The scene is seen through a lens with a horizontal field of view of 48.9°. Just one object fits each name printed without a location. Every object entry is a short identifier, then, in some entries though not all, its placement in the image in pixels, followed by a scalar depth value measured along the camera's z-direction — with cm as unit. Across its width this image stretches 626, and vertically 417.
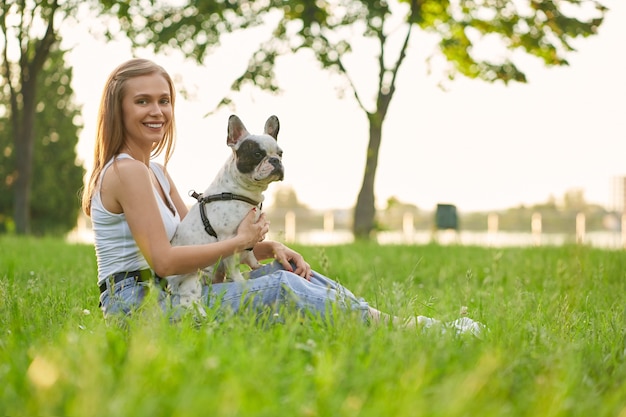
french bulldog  378
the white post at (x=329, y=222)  2966
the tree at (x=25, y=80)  1619
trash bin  1991
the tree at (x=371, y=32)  1516
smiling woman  346
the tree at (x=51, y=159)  2367
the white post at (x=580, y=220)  2985
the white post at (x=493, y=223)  2933
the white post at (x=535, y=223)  2895
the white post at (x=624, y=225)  2875
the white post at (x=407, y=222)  2932
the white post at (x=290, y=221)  3034
